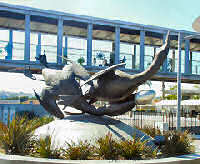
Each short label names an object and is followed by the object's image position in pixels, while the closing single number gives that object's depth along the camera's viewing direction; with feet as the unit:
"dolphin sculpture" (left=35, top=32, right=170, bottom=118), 31.07
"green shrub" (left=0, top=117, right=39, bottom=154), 25.36
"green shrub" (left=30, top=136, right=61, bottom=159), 23.70
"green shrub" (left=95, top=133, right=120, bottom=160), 24.44
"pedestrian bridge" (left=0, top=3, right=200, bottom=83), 67.72
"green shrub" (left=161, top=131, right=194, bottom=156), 27.89
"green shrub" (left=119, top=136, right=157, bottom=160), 24.50
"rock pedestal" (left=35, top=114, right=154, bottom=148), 27.96
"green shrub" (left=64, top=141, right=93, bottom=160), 23.70
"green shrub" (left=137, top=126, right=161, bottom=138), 34.81
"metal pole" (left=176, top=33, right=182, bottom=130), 48.14
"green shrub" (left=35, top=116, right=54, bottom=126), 39.14
